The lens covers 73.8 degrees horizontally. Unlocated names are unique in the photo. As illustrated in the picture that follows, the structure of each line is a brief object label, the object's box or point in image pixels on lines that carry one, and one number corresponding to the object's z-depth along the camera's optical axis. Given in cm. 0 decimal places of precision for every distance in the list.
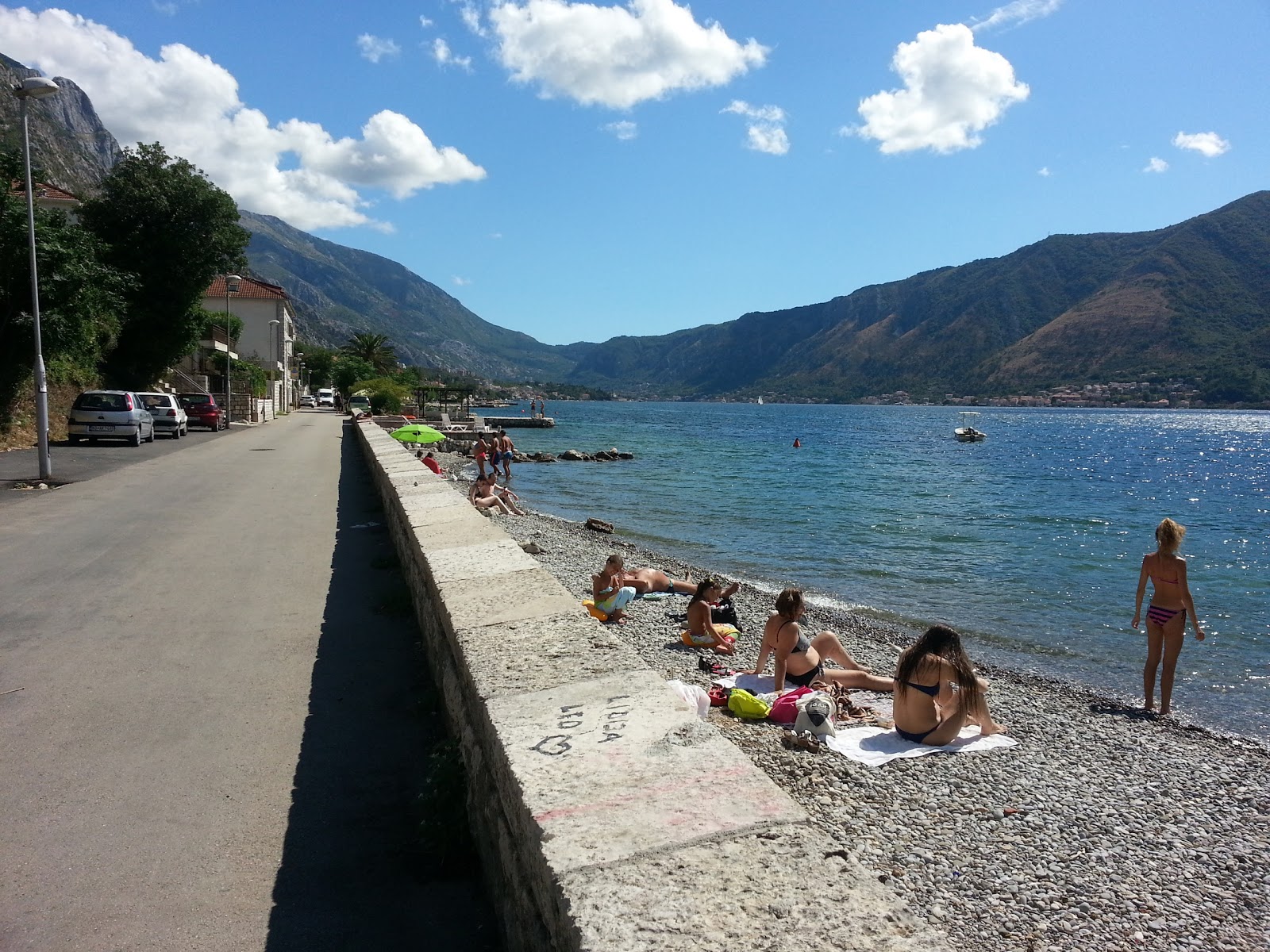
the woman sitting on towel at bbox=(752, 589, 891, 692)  735
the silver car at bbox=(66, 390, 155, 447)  2366
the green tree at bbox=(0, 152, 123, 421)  2202
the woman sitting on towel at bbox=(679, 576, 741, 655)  875
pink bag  620
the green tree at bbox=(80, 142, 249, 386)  3319
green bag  618
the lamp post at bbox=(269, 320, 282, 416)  6174
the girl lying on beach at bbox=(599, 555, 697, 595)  1109
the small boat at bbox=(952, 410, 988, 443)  7769
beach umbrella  2716
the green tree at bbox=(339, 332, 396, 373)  8588
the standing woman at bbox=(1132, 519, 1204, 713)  811
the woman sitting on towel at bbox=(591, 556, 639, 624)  977
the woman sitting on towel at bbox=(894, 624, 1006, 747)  609
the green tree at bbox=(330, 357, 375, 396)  7719
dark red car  3425
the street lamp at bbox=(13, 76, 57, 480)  1419
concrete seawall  202
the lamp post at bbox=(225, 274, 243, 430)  3618
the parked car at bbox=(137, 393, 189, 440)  2825
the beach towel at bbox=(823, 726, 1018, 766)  570
